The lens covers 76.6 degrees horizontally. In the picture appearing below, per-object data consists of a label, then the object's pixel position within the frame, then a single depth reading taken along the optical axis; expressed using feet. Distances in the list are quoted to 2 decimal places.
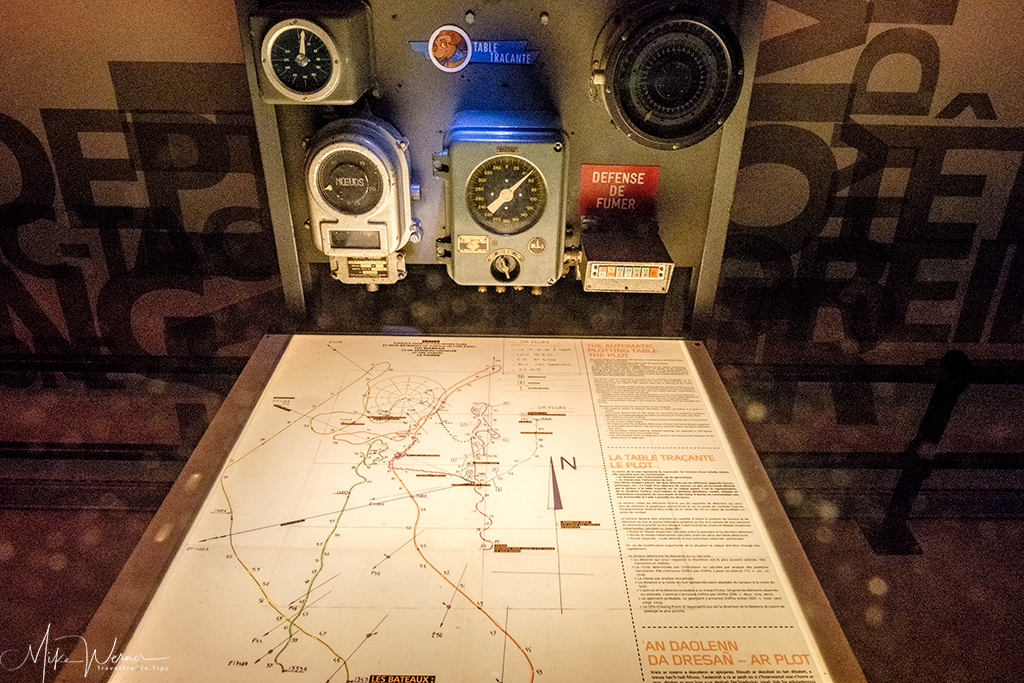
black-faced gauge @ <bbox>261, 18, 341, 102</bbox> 4.53
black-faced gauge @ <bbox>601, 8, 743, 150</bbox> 4.68
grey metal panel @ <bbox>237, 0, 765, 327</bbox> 4.99
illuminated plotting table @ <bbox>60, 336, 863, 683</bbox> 3.29
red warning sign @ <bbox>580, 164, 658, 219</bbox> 5.49
